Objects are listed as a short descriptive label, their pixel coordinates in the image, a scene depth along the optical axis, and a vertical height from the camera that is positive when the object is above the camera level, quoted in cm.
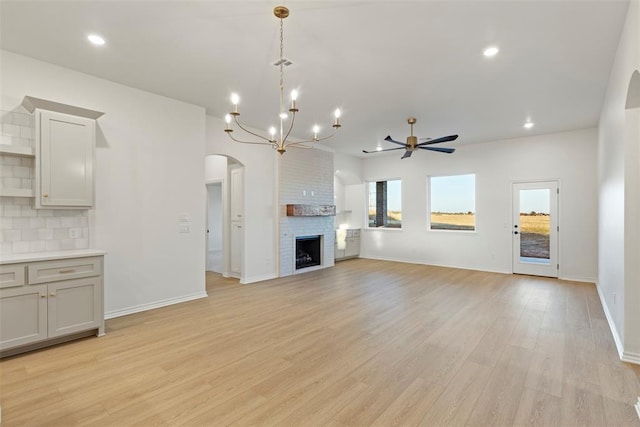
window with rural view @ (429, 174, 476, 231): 756 +29
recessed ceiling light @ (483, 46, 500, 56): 312 +168
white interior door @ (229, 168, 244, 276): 628 -13
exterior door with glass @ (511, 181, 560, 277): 641 -32
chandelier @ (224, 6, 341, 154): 247 +154
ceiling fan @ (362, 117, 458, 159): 531 +119
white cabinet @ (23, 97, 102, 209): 321 +65
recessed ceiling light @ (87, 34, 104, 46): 299 +172
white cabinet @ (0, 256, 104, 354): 284 -88
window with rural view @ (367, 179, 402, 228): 884 +30
